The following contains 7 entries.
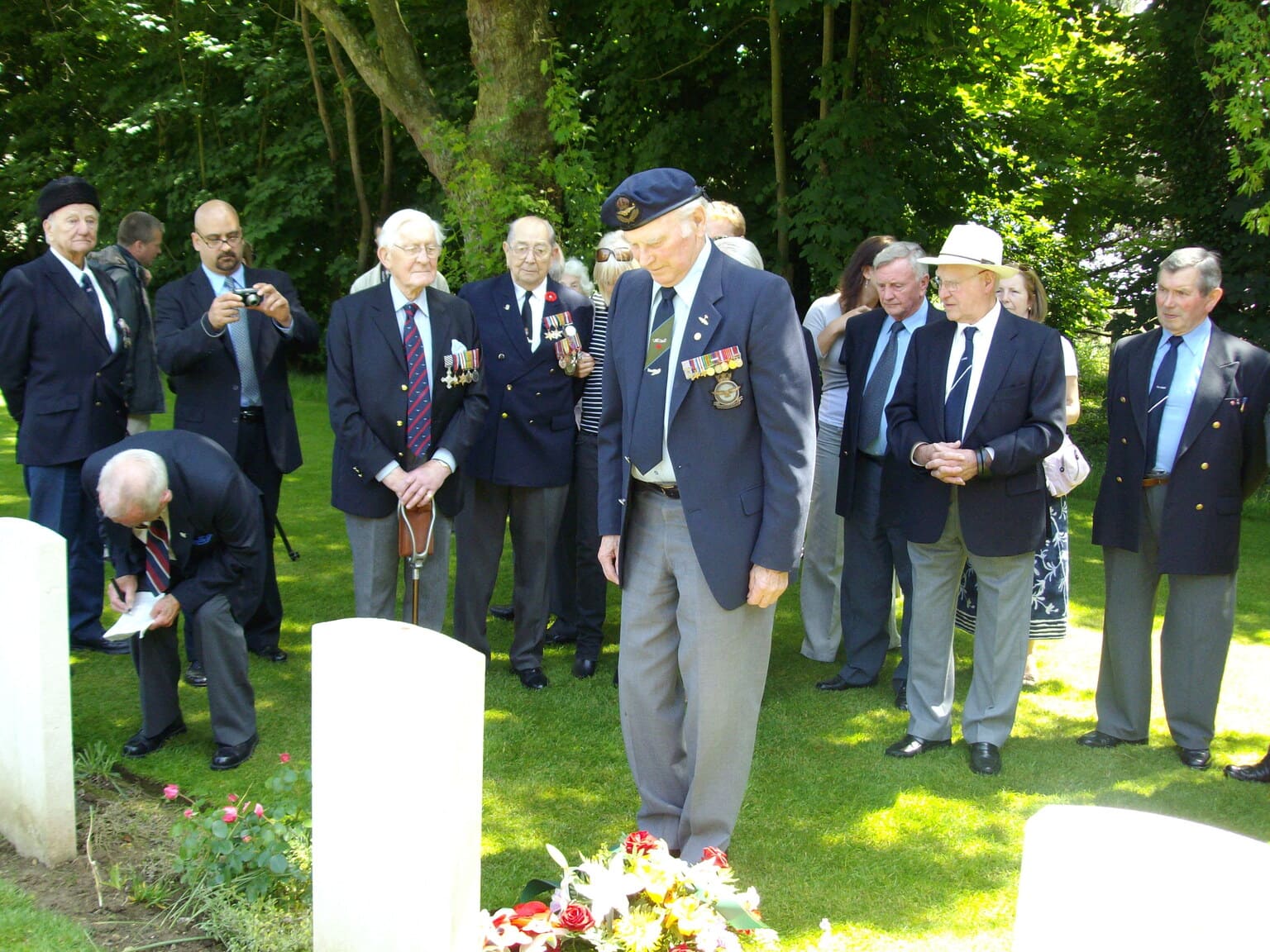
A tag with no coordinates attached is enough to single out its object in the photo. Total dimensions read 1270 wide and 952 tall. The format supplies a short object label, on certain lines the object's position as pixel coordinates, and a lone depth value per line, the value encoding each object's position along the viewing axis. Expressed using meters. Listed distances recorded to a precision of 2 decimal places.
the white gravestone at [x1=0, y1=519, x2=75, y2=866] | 4.01
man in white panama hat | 5.04
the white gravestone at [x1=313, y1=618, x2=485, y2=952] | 2.82
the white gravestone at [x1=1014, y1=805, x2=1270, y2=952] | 1.77
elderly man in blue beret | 3.89
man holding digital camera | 6.00
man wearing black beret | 6.33
